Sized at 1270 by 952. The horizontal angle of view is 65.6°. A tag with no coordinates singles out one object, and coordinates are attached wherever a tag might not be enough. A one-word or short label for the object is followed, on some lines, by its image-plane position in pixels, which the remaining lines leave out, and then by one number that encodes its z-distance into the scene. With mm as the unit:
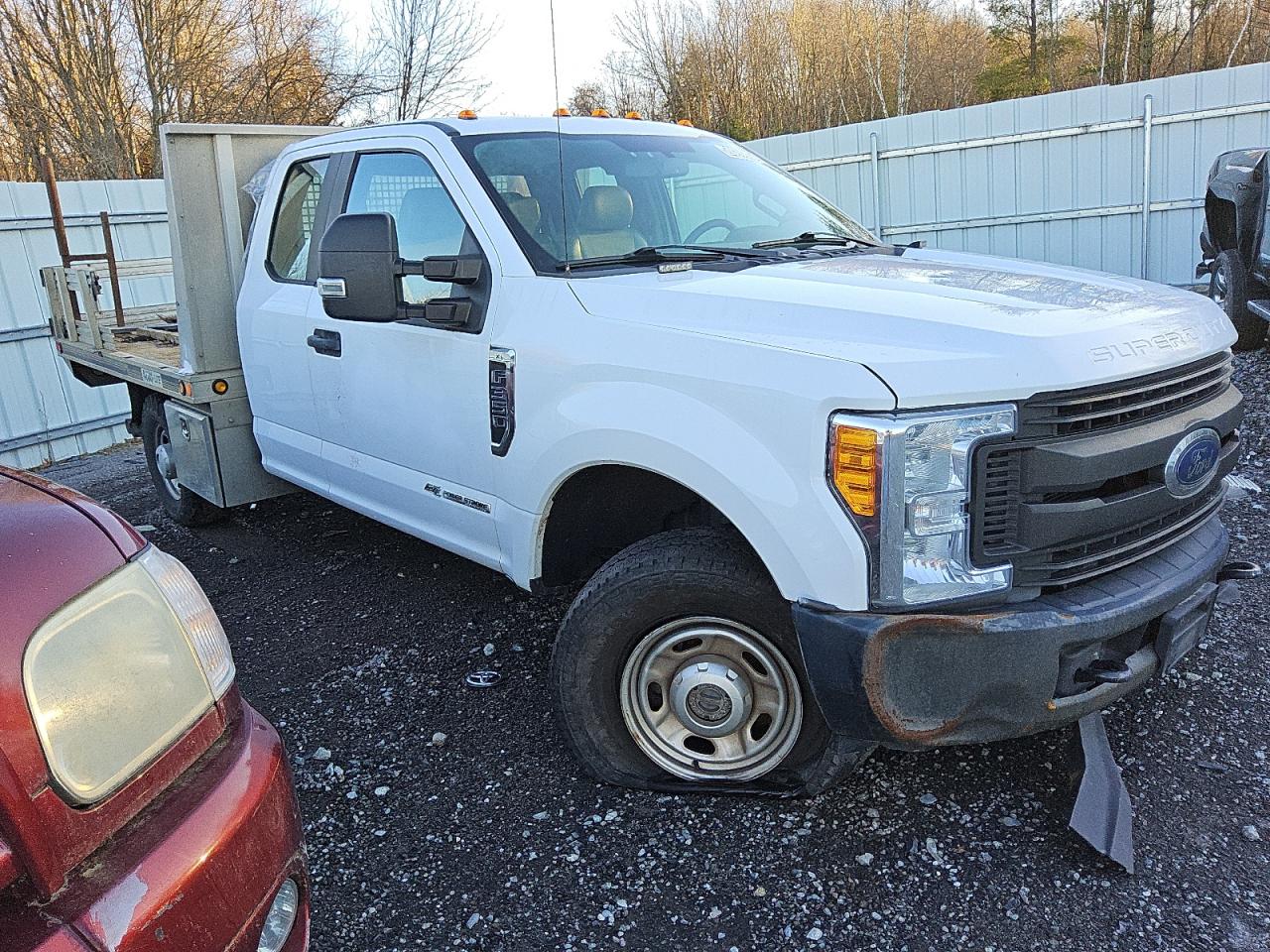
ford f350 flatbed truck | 2283
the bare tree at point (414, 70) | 19562
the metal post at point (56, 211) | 6879
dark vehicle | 7160
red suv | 1337
